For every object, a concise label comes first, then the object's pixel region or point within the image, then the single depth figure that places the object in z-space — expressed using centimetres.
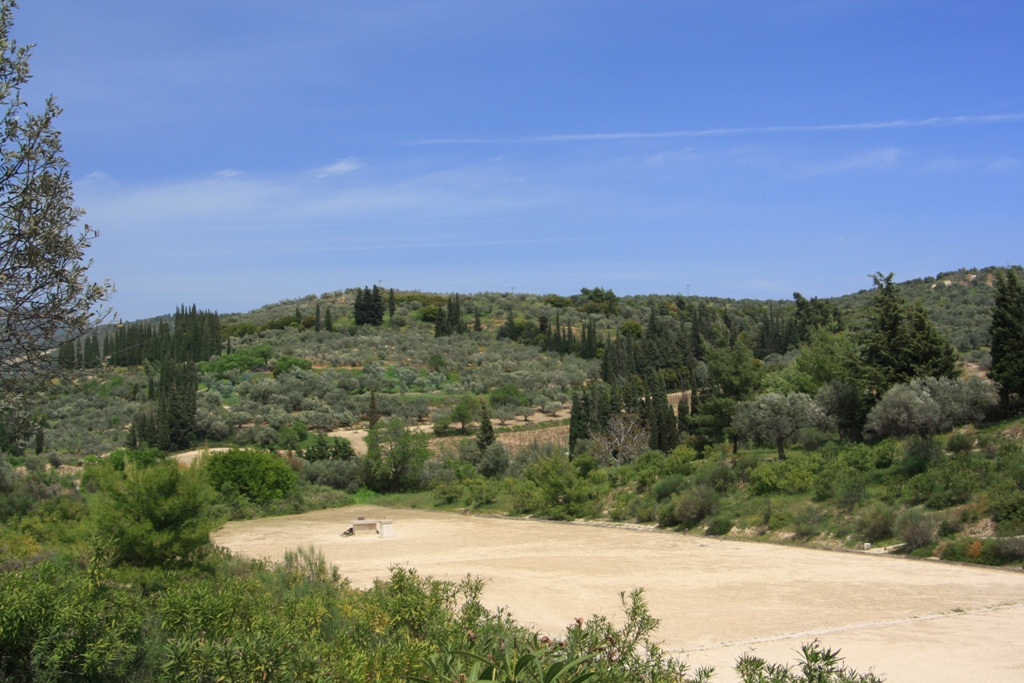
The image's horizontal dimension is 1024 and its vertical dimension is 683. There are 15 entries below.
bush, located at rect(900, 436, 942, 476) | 2331
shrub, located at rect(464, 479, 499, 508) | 3659
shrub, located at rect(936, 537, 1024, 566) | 1738
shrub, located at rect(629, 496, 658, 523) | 2873
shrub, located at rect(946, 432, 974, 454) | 2431
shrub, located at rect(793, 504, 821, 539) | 2266
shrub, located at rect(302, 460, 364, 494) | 4347
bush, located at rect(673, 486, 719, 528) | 2652
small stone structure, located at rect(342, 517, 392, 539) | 2847
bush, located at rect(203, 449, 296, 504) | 3775
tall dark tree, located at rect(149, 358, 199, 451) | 4809
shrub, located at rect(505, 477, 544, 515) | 3338
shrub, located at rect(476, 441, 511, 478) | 4369
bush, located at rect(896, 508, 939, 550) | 1964
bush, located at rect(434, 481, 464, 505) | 3838
